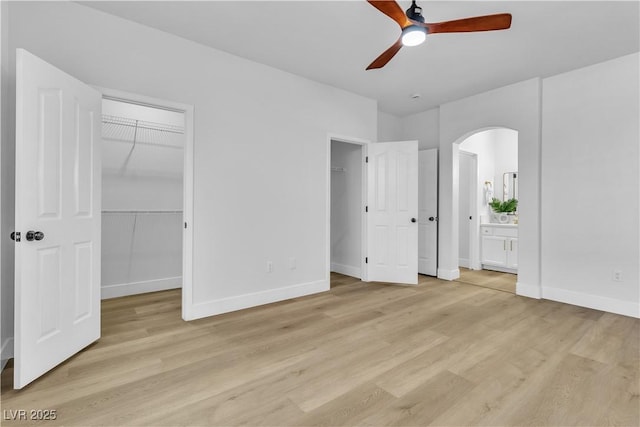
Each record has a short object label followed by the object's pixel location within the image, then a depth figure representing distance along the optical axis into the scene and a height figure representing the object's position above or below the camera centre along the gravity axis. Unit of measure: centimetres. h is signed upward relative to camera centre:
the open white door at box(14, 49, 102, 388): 192 -5
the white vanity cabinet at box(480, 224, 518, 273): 537 -58
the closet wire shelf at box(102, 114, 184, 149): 384 +103
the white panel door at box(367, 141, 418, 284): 458 +2
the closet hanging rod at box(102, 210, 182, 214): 383 -1
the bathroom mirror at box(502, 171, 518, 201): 603 +56
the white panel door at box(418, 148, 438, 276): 514 +1
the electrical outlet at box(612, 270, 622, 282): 338 -66
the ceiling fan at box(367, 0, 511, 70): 199 +126
